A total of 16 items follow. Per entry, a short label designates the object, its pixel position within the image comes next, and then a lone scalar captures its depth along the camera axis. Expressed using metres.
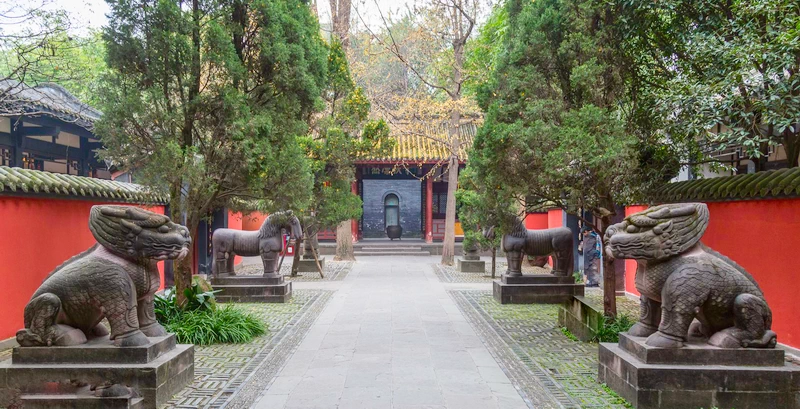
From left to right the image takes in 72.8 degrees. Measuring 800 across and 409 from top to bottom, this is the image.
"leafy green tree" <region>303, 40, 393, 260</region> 13.65
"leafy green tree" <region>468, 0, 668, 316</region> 6.48
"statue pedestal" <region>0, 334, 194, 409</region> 4.36
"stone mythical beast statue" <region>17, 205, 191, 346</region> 4.50
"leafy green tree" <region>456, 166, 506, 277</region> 8.09
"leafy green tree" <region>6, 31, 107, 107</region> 7.24
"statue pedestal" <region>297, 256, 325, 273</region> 15.70
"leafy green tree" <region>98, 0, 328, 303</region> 6.94
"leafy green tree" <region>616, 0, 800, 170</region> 5.57
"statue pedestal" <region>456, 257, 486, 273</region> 15.84
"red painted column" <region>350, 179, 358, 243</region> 21.67
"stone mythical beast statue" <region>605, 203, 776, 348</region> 4.41
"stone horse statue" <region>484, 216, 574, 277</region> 10.74
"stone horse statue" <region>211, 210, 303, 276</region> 11.07
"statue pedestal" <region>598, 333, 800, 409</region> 4.34
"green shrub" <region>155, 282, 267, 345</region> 6.97
